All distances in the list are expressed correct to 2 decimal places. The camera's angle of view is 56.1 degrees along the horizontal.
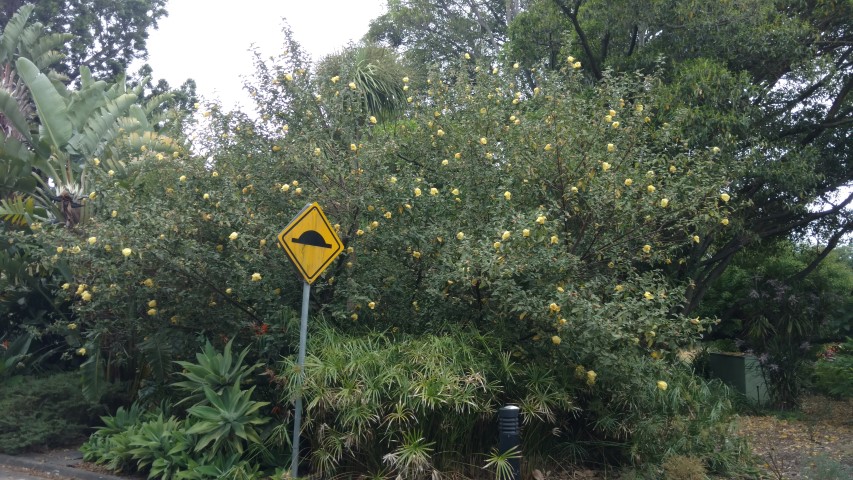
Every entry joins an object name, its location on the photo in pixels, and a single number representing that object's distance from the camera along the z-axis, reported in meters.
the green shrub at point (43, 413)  10.96
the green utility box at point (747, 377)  15.55
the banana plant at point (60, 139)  13.05
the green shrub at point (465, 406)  8.12
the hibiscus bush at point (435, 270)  8.34
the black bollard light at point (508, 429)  7.65
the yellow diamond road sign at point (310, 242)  8.30
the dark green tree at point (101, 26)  30.08
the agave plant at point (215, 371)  9.08
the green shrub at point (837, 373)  14.73
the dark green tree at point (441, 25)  29.14
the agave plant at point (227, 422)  8.70
